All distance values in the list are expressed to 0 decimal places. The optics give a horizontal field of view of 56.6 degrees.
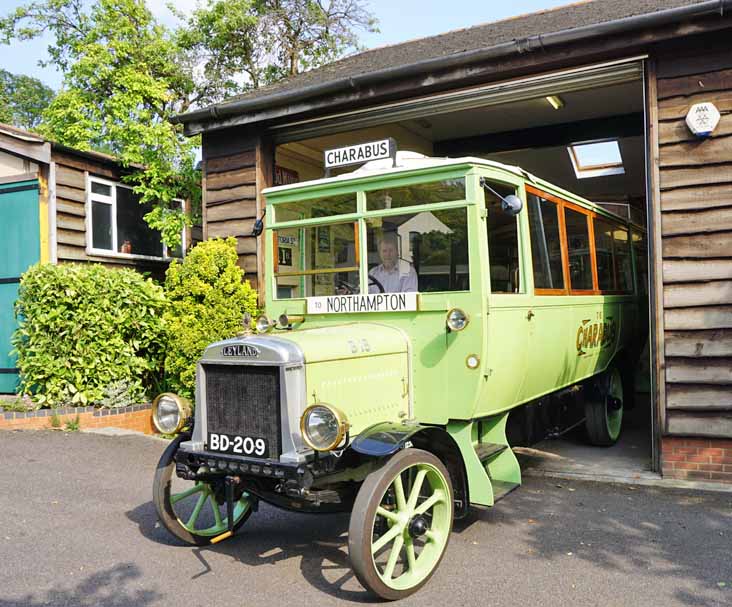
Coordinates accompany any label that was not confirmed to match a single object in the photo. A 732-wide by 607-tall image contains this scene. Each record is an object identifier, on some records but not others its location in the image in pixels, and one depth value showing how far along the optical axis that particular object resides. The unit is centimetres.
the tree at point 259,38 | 1891
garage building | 613
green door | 1041
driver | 498
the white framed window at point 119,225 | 1153
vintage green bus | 402
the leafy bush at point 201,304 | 816
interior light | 909
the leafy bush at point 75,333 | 862
